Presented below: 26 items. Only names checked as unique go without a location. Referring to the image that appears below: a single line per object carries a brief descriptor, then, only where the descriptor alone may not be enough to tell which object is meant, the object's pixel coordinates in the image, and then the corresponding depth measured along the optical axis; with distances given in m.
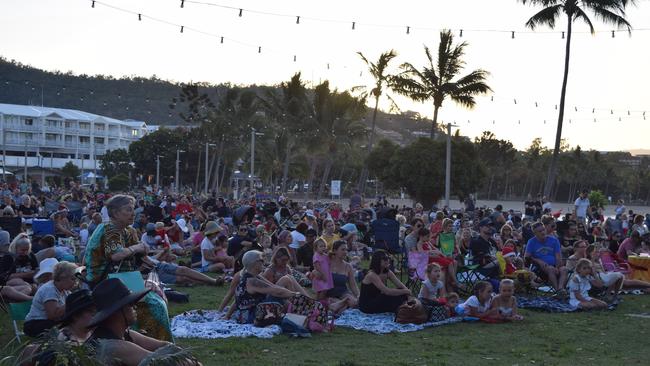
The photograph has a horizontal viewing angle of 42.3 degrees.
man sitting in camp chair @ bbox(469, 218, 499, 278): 13.50
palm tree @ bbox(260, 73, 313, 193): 58.75
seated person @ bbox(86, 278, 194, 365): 4.43
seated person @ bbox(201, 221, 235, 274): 16.33
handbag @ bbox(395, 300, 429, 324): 10.80
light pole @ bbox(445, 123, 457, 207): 32.91
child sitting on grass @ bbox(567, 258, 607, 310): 12.44
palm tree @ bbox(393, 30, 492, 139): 42.19
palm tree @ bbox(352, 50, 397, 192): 51.41
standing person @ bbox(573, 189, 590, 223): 25.67
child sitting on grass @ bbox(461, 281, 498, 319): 11.09
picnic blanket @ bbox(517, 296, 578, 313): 12.21
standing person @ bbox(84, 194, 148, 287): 6.39
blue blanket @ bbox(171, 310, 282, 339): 9.50
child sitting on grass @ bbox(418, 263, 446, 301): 11.67
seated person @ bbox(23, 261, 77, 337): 8.19
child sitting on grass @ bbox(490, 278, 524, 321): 11.07
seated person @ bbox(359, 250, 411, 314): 11.20
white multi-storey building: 125.12
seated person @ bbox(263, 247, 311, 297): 10.72
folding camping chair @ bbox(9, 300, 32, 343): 8.84
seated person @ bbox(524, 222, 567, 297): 14.20
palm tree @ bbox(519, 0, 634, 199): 31.27
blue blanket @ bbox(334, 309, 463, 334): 10.30
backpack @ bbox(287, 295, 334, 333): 9.91
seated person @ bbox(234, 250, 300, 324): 10.16
